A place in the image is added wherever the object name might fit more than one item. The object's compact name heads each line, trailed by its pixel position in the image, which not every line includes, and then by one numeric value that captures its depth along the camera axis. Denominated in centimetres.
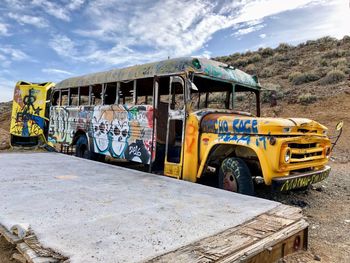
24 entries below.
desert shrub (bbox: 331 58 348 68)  1944
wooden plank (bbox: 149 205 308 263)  213
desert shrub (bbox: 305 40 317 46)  2667
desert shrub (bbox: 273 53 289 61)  2477
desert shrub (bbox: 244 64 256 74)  2362
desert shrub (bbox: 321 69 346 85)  1781
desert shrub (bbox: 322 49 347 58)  2165
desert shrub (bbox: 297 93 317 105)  1572
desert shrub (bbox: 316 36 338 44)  2590
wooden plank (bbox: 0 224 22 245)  234
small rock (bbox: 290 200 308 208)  493
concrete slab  226
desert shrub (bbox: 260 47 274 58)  2713
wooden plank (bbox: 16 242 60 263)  201
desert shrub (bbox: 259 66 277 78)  2197
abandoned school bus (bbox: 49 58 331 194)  430
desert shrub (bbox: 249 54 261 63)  2584
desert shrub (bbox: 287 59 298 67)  2309
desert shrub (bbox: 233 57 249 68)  2570
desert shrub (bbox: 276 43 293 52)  2721
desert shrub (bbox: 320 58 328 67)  2084
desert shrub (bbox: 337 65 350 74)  1845
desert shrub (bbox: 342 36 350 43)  2453
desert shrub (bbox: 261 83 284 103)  1703
